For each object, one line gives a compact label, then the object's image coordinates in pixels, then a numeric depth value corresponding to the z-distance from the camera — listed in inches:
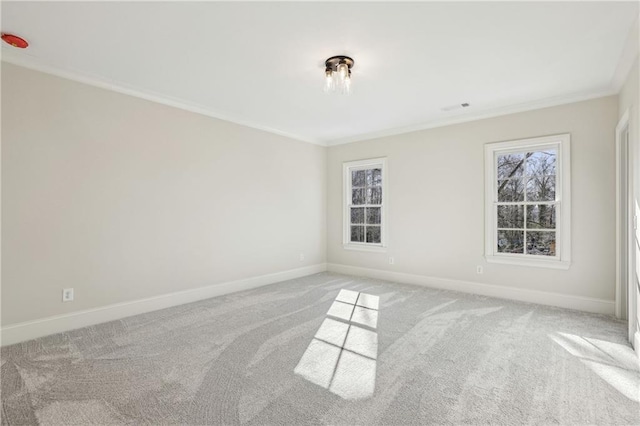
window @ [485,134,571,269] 155.3
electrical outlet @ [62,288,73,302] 125.3
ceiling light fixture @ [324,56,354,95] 116.3
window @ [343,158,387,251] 222.4
